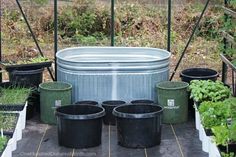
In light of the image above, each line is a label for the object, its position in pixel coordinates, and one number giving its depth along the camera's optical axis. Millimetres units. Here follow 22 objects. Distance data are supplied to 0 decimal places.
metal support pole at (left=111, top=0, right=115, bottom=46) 5774
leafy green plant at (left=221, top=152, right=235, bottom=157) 3634
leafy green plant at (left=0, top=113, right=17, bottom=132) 4477
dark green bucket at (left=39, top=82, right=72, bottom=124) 5270
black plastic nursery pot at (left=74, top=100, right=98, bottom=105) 5302
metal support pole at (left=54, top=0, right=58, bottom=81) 5786
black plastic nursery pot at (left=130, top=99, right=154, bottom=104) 5315
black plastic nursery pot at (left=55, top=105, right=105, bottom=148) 4543
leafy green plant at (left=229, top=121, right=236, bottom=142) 3615
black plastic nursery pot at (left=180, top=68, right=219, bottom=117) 5633
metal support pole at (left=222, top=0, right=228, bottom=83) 5703
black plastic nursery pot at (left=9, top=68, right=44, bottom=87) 5543
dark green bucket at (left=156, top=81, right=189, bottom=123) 5273
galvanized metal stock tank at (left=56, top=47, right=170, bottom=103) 5406
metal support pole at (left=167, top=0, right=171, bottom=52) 5803
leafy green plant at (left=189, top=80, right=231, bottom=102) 5004
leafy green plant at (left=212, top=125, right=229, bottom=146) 3752
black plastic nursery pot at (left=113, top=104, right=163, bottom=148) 4547
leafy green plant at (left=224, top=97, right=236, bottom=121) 4048
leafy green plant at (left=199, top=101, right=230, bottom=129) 4289
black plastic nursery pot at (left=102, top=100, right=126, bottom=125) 5211
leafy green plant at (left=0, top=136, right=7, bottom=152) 3917
